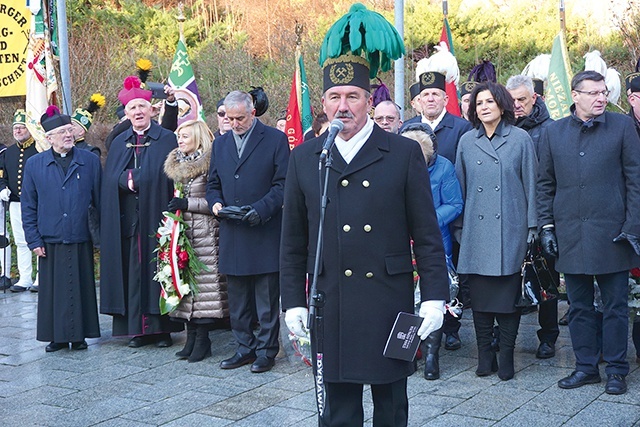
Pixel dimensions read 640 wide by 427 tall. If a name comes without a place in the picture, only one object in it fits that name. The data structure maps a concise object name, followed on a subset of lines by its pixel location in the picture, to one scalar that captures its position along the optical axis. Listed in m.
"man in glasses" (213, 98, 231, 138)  8.03
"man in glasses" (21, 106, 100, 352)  7.67
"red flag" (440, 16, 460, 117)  10.13
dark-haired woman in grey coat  6.16
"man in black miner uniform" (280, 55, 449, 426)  3.91
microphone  3.56
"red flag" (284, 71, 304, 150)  10.45
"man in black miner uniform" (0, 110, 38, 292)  11.11
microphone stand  3.58
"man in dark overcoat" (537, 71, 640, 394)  5.77
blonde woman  7.03
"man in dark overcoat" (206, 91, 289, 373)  6.75
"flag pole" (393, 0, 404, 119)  10.81
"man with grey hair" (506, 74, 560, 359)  6.77
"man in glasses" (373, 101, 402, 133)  6.82
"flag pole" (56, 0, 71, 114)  11.37
